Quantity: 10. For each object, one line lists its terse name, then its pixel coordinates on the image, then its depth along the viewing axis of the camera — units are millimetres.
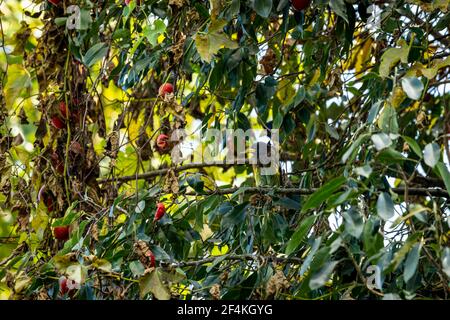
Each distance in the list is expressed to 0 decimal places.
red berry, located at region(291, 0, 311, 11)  3210
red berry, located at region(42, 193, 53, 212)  3704
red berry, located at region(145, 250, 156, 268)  2859
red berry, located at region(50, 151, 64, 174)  3743
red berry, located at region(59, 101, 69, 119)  3754
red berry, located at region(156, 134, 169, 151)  3340
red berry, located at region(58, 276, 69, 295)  2942
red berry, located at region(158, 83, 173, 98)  3282
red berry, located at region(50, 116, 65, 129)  3743
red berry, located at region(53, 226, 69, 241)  3477
